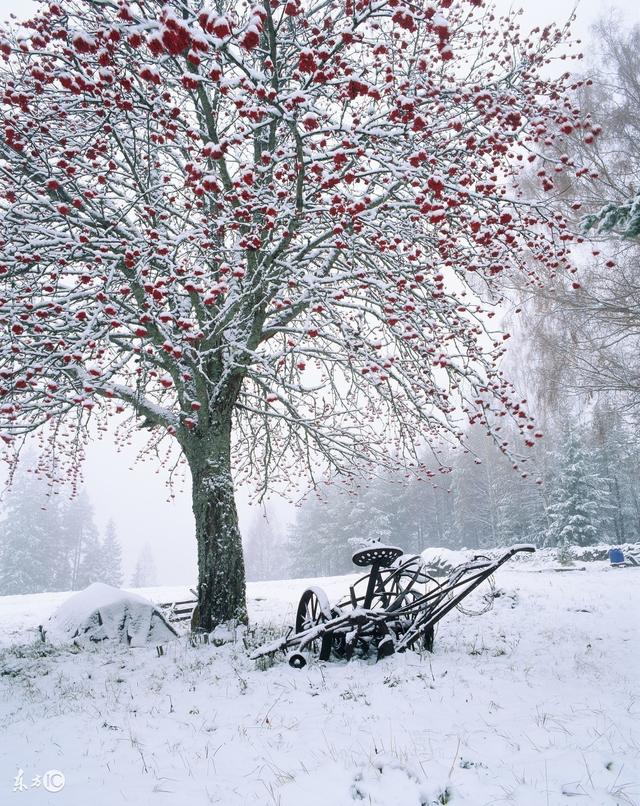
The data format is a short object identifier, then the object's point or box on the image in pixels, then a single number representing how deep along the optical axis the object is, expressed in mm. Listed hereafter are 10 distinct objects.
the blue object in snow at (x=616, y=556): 16672
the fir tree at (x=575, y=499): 30969
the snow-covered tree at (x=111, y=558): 46375
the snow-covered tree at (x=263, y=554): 62750
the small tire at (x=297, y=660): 4598
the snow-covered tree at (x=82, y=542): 45375
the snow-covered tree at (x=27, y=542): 36812
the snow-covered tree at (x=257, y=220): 4012
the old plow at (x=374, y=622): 4645
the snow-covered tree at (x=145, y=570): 67738
